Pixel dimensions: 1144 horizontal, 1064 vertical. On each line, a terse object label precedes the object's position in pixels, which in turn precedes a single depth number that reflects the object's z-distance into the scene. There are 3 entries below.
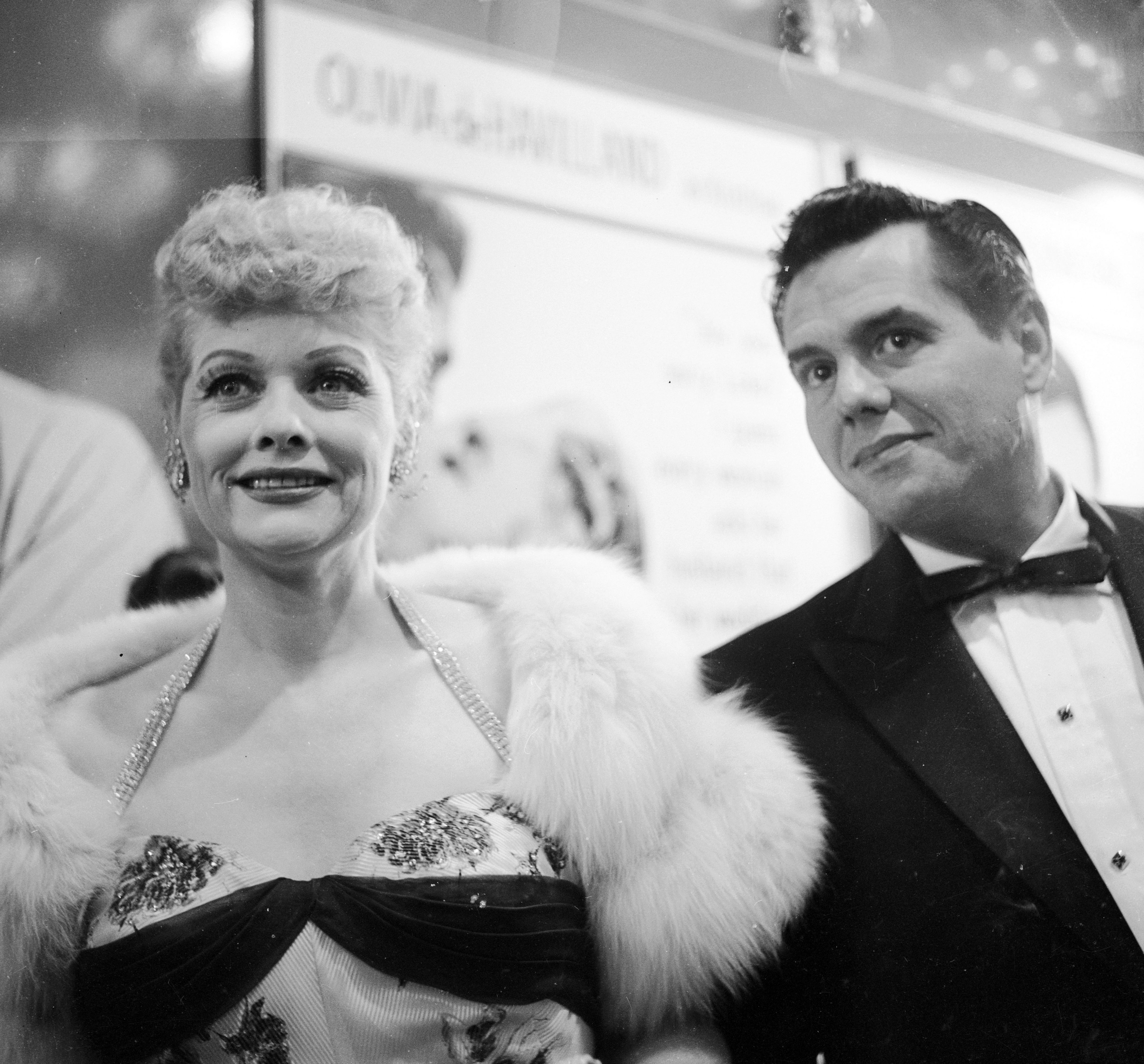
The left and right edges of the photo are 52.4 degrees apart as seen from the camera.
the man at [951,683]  1.43
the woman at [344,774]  1.31
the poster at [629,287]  1.63
